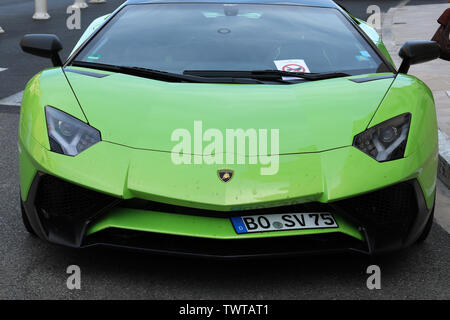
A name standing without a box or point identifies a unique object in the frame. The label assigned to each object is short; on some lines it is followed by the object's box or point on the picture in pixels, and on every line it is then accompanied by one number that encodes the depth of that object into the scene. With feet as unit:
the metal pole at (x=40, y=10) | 56.08
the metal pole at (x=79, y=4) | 64.85
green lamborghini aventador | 11.19
